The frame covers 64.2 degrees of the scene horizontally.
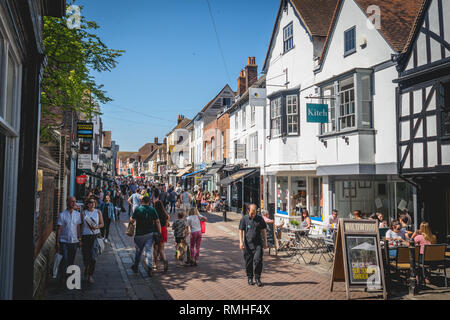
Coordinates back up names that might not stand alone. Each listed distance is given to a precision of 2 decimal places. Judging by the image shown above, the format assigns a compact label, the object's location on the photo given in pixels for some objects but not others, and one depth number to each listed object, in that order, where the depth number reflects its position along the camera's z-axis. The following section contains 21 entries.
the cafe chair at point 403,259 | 8.02
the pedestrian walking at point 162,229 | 9.41
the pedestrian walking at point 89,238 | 7.78
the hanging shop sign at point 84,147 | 24.33
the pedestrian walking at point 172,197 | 24.06
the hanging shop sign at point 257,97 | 18.11
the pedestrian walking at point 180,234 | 9.73
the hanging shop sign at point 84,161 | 21.88
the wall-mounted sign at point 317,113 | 13.59
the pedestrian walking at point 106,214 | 12.98
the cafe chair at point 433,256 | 7.86
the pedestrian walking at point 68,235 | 7.41
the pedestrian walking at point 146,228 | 8.32
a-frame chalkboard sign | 7.27
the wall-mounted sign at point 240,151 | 25.91
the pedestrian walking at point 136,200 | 17.06
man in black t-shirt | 7.94
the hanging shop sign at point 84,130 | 19.53
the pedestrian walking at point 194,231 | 9.84
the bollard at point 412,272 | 7.41
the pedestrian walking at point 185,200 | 21.91
